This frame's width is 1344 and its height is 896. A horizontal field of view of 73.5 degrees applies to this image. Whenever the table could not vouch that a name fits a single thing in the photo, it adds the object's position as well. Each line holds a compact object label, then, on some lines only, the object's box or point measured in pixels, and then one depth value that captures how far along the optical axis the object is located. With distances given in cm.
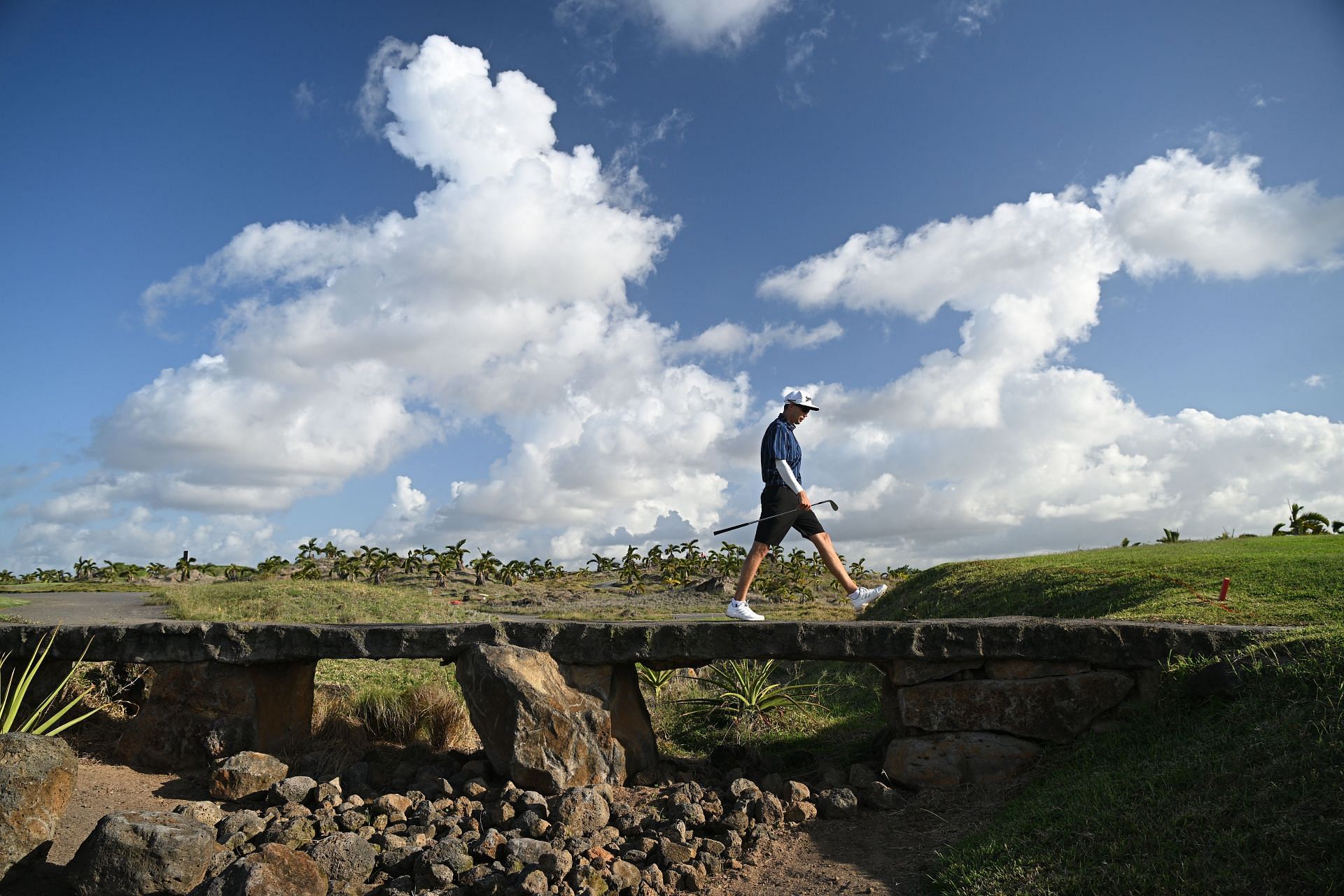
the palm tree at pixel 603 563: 5241
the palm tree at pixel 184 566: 4828
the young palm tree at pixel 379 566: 4722
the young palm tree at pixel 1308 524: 2352
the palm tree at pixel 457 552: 4809
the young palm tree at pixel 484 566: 4900
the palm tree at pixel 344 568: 4716
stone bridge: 611
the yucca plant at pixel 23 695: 651
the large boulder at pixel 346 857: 517
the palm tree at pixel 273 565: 4891
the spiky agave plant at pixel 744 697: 823
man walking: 790
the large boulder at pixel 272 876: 469
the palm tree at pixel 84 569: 5141
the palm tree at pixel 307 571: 4353
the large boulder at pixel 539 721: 618
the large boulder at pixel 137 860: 500
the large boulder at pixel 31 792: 534
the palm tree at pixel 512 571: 4897
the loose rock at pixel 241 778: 639
